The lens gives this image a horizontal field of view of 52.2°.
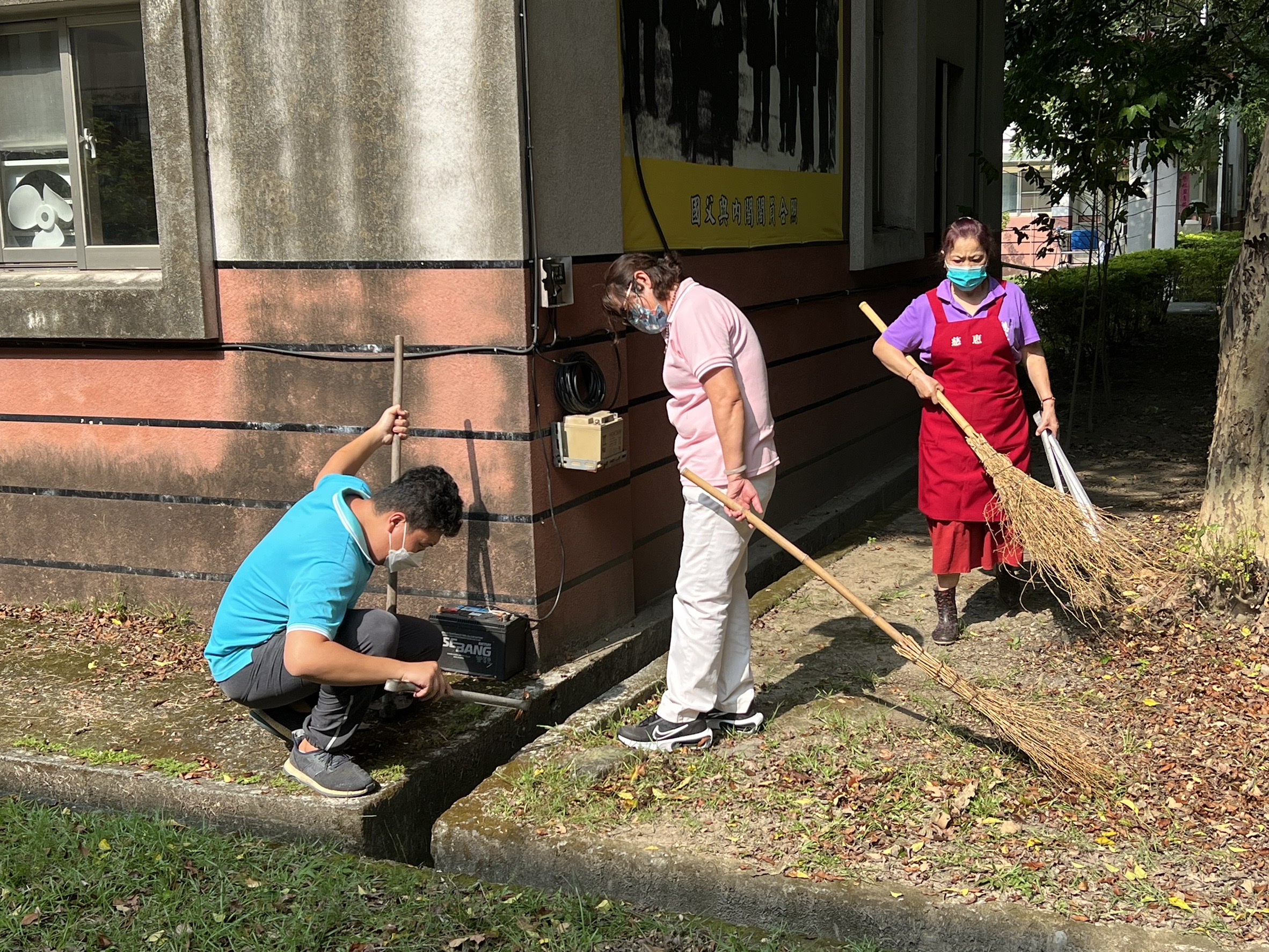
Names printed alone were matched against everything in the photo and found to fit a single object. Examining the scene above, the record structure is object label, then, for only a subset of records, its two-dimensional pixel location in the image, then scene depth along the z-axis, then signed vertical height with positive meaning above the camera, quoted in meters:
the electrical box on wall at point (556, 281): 4.95 -0.06
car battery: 5.00 -1.43
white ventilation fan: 5.89 +0.32
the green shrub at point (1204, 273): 22.02 -0.38
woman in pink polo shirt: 4.41 -0.64
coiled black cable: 5.14 -0.48
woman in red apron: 5.59 -0.54
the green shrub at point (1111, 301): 14.95 -0.57
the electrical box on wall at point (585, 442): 5.10 -0.69
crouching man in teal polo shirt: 3.96 -1.10
